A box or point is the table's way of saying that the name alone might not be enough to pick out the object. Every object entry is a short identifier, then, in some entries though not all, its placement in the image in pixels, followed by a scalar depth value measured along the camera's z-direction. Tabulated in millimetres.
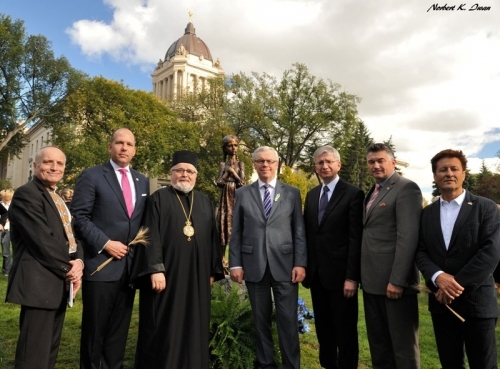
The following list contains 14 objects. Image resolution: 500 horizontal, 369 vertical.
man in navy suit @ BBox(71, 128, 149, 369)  3781
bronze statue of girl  6613
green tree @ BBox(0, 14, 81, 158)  28734
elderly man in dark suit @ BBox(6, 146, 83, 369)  3346
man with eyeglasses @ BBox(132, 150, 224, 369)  3873
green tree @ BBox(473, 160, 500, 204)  35188
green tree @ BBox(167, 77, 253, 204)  39312
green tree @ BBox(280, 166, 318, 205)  31270
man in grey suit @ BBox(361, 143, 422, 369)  3750
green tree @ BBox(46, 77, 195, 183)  33031
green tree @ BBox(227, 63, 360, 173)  37219
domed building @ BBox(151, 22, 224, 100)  69875
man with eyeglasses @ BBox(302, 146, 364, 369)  4176
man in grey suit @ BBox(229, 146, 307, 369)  4195
